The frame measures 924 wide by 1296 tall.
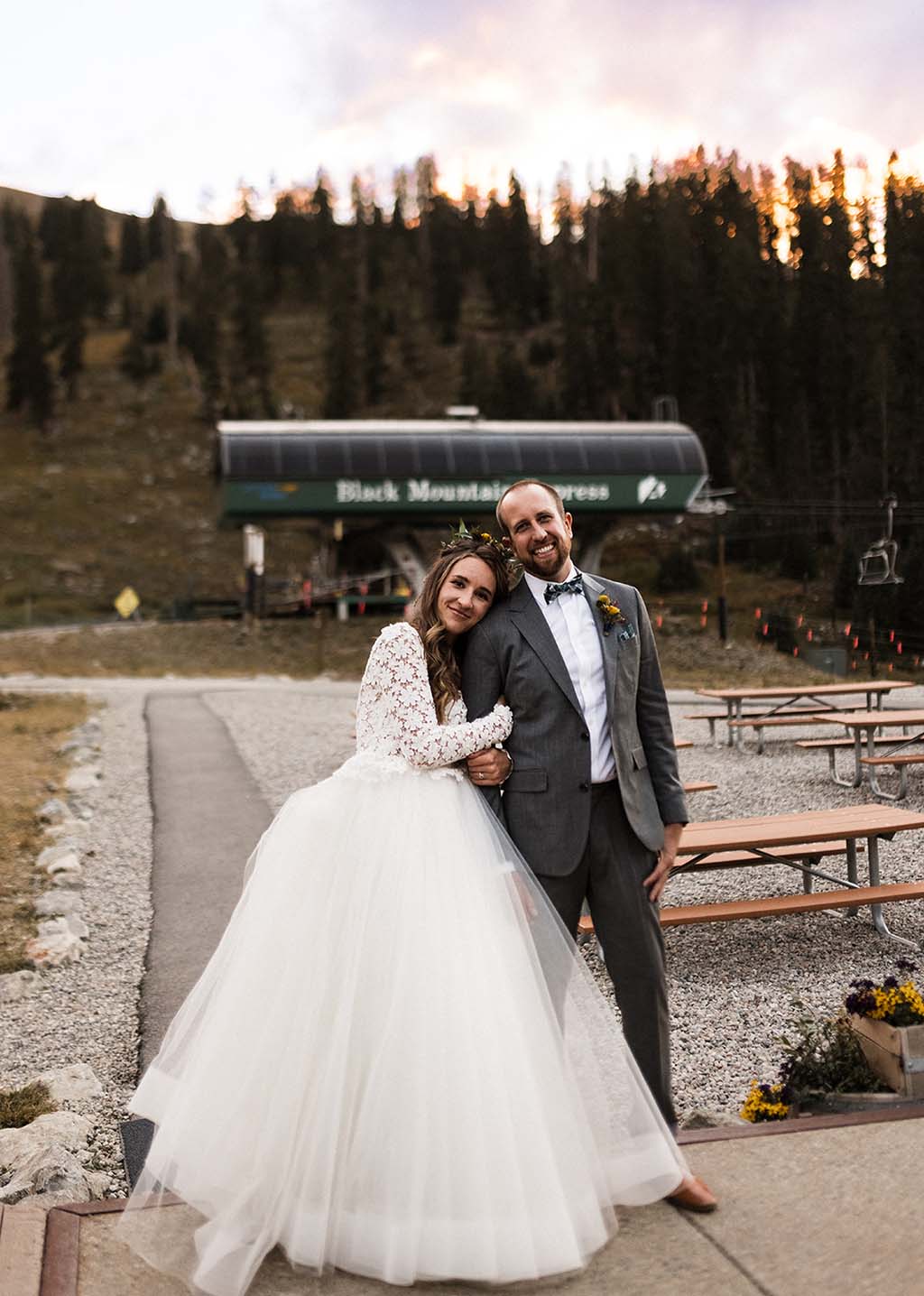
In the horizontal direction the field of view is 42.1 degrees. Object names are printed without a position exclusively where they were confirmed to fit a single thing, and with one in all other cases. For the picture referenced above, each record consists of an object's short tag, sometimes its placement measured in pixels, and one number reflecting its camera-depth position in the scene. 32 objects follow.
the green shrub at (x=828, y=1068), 4.29
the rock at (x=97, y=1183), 3.88
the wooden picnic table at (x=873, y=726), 10.92
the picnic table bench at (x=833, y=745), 12.17
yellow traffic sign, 47.09
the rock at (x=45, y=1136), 4.14
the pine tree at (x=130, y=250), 110.75
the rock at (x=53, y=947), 6.86
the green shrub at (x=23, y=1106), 4.53
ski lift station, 42.66
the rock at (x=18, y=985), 6.28
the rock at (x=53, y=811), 11.27
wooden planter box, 4.14
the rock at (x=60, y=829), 10.47
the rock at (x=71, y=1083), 4.74
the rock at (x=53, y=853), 9.41
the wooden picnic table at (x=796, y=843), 6.17
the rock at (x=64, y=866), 9.11
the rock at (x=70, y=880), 8.73
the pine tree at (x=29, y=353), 79.88
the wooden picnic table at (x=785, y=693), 14.09
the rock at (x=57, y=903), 7.91
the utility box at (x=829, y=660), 31.72
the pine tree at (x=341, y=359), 80.50
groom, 3.52
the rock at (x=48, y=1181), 3.74
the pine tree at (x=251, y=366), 78.31
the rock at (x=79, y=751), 15.45
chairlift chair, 30.66
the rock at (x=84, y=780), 13.22
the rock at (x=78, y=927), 7.40
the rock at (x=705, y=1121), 4.27
